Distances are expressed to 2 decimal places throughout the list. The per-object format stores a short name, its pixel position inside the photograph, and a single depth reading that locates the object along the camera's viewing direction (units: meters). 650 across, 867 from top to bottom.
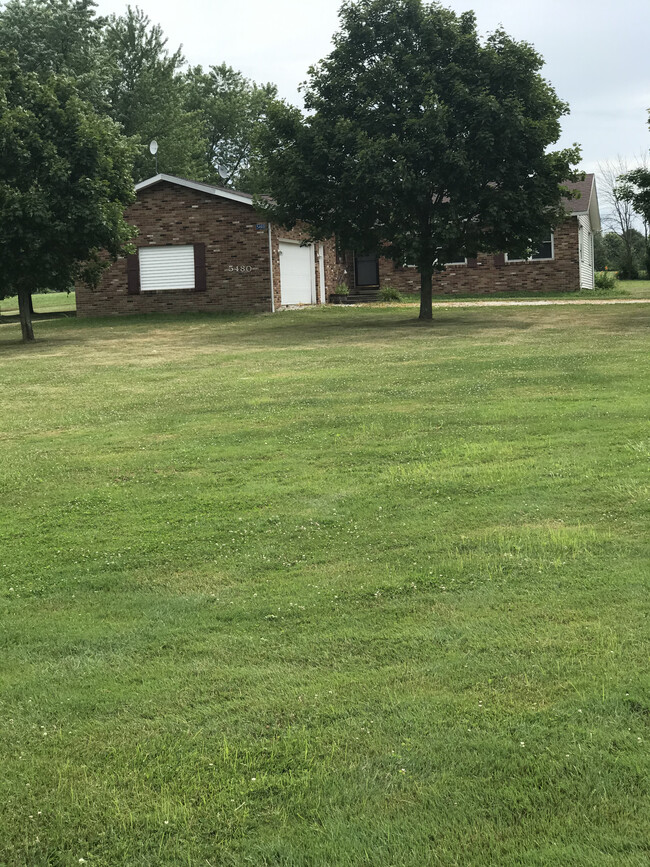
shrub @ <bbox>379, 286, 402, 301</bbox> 34.75
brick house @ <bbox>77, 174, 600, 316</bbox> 30.81
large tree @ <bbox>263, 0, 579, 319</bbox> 22.98
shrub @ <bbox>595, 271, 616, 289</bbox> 35.28
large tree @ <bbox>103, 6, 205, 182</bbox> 47.91
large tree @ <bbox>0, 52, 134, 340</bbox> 22.03
